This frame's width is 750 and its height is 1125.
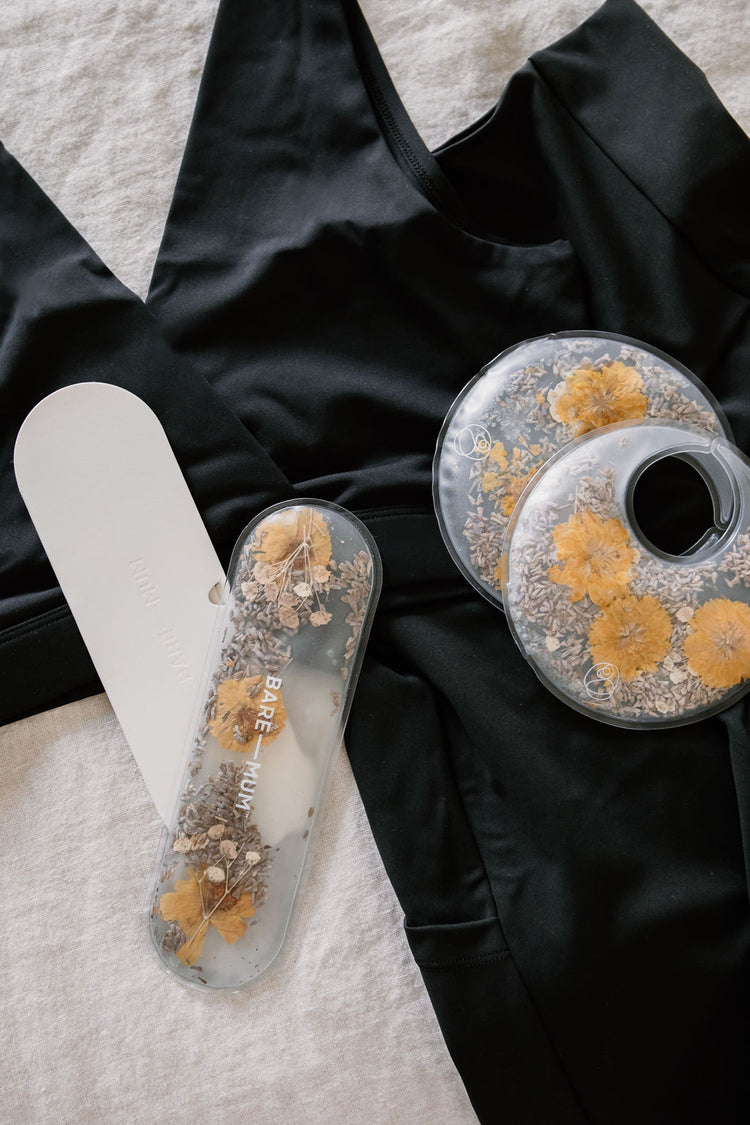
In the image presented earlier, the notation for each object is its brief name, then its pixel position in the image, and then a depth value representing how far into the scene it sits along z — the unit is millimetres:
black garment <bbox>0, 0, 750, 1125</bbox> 556
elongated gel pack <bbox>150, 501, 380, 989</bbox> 572
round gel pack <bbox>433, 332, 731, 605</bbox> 603
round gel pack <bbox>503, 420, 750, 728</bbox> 574
